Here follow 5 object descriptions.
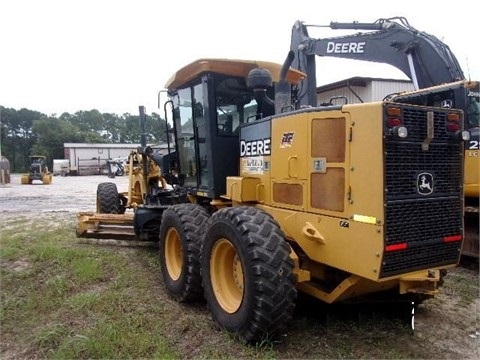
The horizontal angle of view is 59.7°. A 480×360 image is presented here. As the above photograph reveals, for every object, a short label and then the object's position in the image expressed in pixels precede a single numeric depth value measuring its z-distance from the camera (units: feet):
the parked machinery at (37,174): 91.20
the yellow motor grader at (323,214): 9.75
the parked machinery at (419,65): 20.02
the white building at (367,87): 57.72
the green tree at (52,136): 188.85
